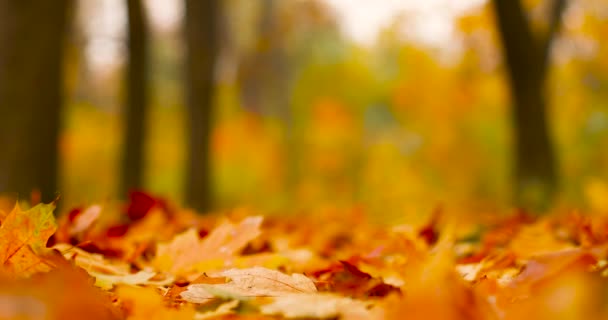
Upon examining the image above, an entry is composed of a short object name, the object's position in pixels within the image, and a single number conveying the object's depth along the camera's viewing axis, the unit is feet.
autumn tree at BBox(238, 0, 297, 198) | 50.21
